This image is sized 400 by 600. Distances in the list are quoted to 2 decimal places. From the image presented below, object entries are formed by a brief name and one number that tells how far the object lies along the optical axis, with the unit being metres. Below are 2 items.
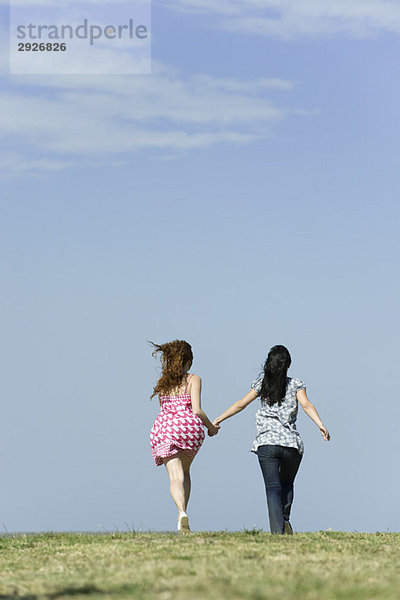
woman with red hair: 12.95
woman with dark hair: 12.54
